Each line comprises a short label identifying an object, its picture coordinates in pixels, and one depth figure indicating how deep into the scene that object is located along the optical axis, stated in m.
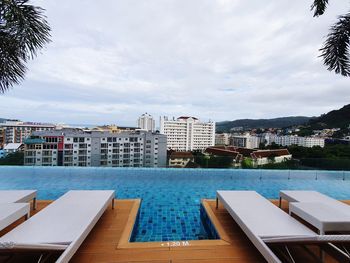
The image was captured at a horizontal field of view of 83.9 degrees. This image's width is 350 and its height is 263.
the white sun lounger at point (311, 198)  3.44
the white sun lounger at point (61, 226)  2.10
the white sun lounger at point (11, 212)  2.52
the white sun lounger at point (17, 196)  3.45
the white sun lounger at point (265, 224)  2.15
